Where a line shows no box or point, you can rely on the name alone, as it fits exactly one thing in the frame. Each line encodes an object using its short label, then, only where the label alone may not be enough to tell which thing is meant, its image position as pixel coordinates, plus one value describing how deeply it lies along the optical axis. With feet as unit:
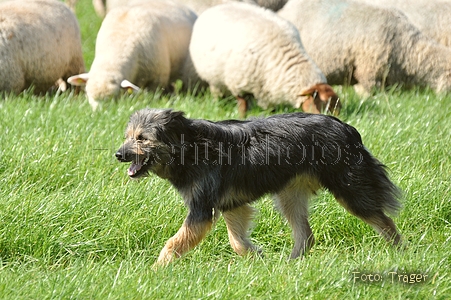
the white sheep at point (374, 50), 66.85
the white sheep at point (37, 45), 59.77
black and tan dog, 28.66
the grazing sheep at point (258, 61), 59.57
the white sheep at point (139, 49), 59.67
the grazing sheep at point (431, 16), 74.64
